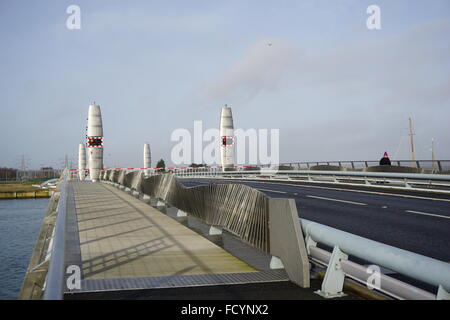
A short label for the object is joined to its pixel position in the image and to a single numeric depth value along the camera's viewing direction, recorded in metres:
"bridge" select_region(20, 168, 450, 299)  5.63
